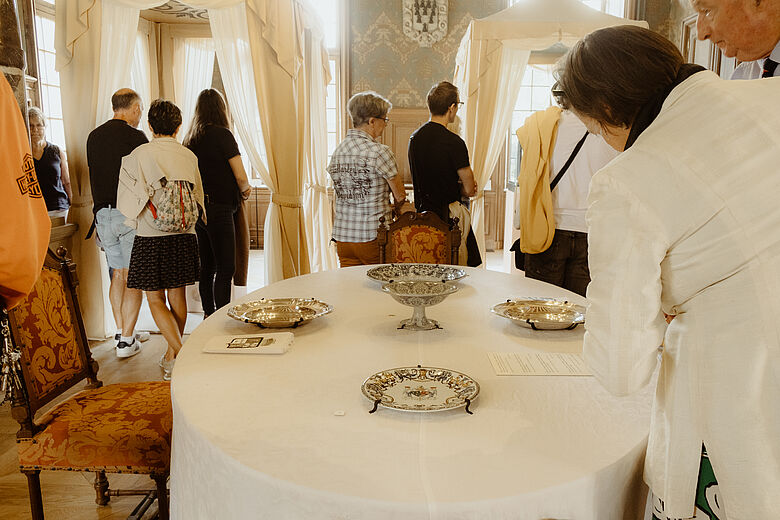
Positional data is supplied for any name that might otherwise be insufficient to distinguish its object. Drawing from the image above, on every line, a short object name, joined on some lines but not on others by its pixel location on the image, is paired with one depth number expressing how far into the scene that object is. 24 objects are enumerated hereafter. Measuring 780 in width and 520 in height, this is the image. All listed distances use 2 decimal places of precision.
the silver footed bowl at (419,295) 1.79
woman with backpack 3.09
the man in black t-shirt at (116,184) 3.59
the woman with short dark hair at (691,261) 0.87
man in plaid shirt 3.34
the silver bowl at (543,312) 1.82
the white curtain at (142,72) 6.42
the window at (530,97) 7.86
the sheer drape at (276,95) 4.20
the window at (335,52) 7.23
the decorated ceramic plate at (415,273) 2.43
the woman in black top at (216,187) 3.81
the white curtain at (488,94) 4.74
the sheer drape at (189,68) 7.32
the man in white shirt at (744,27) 2.05
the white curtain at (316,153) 4.82
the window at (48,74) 5.14
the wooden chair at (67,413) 1.76
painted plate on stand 1.24
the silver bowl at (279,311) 1.83
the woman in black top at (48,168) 4.02
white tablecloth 0.96
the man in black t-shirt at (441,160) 3.42
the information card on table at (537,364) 1.48
